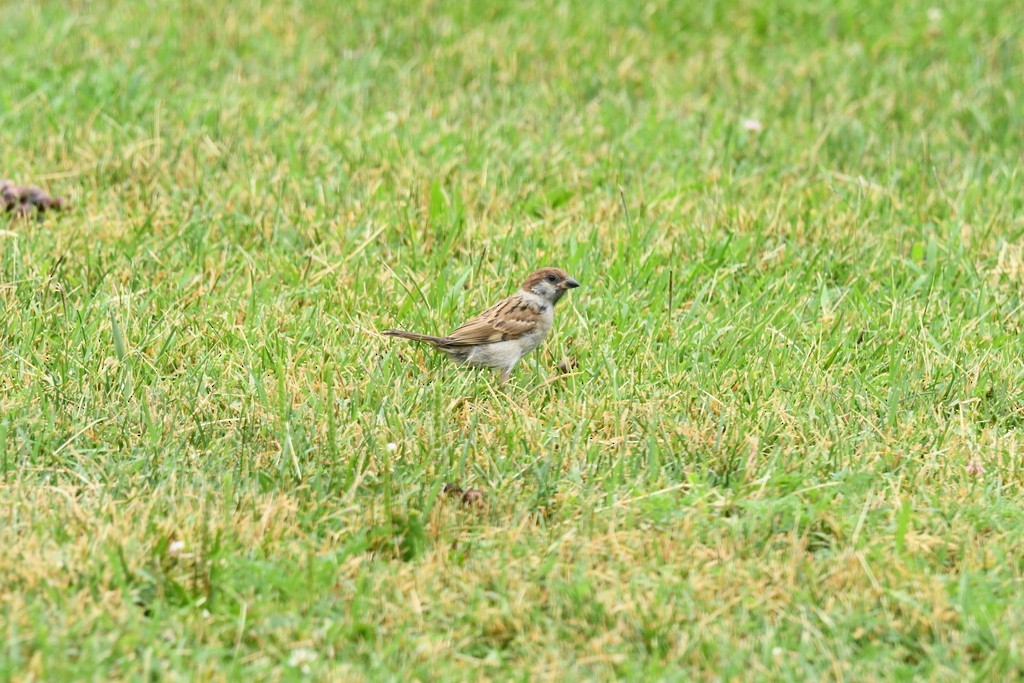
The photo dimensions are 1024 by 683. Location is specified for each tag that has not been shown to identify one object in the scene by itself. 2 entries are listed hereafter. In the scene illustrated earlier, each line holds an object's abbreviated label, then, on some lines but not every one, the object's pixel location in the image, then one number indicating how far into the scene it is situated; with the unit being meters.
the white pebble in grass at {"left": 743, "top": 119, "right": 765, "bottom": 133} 17.27
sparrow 11.40
